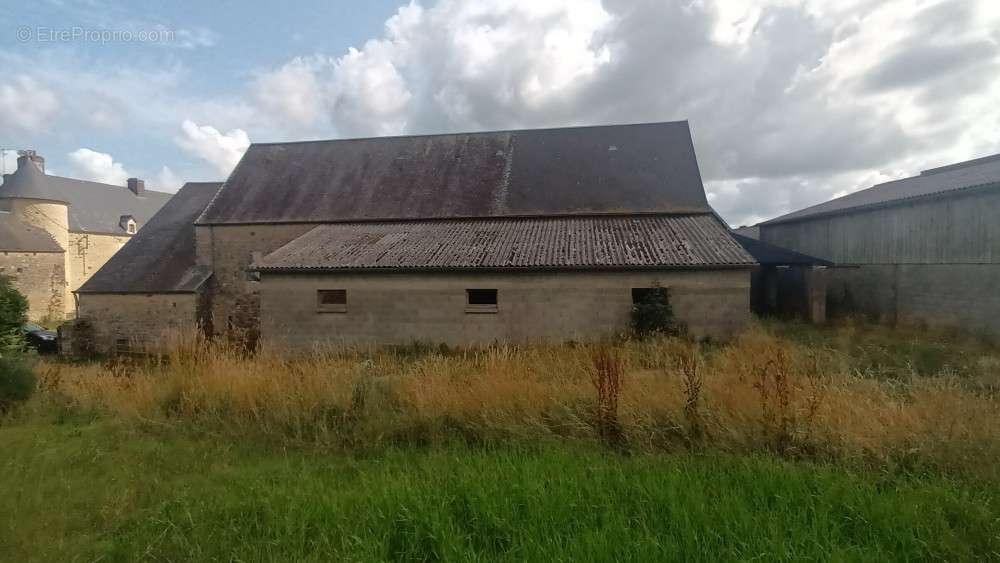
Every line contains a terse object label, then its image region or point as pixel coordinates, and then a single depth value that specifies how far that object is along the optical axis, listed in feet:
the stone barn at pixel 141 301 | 60.64
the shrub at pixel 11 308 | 51.52
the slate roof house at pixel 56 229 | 98.99
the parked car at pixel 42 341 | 65.51
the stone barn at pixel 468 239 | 42.70
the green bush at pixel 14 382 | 18.26
